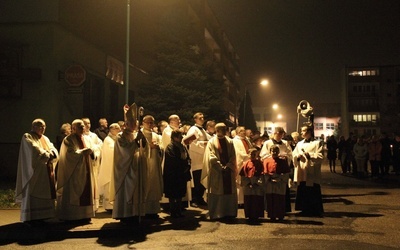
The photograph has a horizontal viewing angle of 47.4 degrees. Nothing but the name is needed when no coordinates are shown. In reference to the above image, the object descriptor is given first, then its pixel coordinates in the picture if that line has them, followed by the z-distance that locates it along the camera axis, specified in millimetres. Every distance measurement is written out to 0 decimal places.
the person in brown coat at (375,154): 22047
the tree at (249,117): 65688
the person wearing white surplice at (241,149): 12234
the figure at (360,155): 22562
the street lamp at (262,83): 38916
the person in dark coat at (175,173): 10648
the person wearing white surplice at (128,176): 9586
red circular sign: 18438
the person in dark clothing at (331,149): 26028
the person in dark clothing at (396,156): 24000
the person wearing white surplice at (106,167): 11484
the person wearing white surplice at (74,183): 9781
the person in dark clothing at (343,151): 24562
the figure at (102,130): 14586
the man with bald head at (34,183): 9422
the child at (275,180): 10656
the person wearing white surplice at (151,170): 10086
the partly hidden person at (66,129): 11438
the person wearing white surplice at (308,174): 11227
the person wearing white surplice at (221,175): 10734
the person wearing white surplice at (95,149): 10730
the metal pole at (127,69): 18203
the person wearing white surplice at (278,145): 11488
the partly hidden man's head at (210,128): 12719
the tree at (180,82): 25672
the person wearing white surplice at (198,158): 12469
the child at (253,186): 10672
